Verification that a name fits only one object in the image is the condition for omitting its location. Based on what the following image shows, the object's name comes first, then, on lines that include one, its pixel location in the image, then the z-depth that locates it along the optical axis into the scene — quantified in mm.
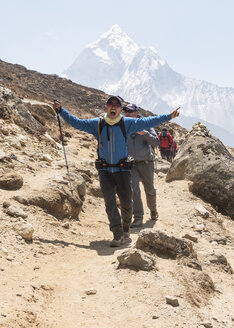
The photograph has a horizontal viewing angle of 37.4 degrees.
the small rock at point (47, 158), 9797
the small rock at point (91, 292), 4191
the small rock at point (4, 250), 4817
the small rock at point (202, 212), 9384
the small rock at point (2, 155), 8043
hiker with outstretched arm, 6078
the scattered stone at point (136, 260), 4676
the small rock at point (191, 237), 7207
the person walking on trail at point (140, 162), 8002
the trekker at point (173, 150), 17788
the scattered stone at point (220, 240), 7672
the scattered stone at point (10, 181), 6973
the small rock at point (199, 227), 8281
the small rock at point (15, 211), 5934
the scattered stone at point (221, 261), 5827
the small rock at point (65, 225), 6711
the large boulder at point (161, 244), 5340
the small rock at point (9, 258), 4706
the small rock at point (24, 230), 5422
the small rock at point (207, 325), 3548
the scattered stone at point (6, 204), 6098
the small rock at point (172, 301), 3882
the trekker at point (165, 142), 17064
